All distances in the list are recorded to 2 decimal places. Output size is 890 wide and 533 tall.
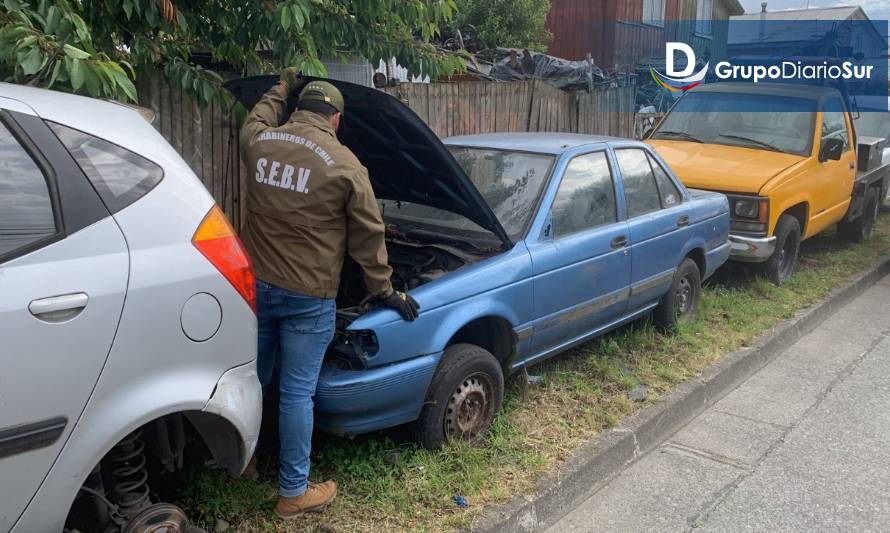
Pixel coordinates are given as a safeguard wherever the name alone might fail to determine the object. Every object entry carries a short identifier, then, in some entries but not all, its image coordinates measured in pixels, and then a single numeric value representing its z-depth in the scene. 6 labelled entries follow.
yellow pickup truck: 7.17
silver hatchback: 2.28
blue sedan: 3.67
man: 3.27
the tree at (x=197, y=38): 3.13
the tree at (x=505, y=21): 15.84
